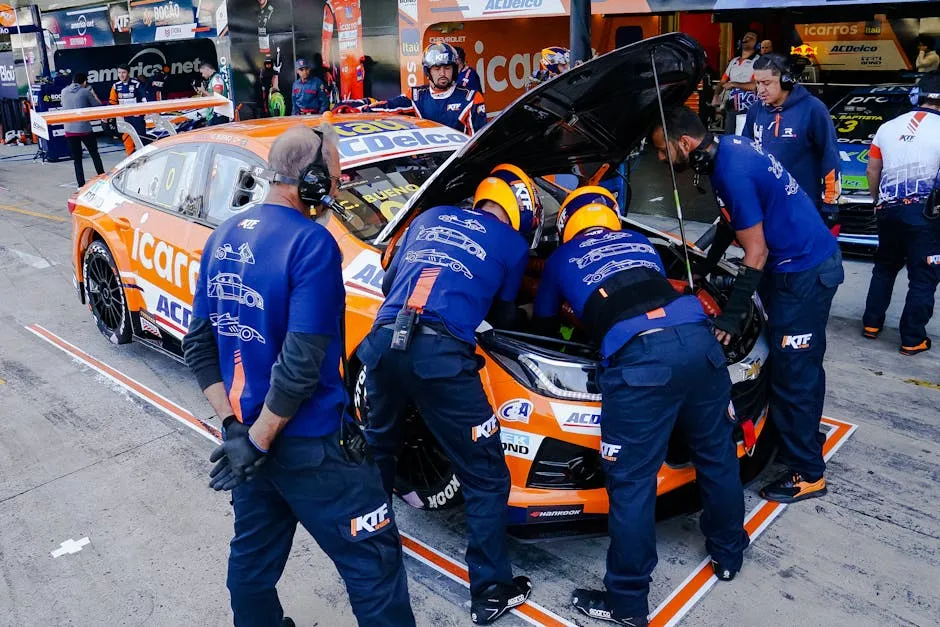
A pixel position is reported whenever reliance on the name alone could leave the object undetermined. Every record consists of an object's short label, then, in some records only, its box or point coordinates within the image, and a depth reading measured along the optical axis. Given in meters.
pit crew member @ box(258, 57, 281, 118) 14.90
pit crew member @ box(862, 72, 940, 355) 5.24
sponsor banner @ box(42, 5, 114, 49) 20.14
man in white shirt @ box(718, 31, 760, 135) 9.97
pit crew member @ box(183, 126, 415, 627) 2.25
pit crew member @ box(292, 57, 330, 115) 13.14
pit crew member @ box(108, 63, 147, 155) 16.20
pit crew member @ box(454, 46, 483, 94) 7.21
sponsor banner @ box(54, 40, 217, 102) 20.31
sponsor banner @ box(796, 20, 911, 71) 12.52
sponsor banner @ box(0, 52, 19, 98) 20.77
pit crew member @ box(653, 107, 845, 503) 3.47
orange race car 3.17
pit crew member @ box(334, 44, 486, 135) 6.93
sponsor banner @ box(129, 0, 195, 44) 17.14
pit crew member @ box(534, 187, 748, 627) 2.87
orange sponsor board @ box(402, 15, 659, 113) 11.48
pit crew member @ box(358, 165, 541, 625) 2.89
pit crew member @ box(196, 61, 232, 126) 15.02
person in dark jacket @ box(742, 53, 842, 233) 4.99
